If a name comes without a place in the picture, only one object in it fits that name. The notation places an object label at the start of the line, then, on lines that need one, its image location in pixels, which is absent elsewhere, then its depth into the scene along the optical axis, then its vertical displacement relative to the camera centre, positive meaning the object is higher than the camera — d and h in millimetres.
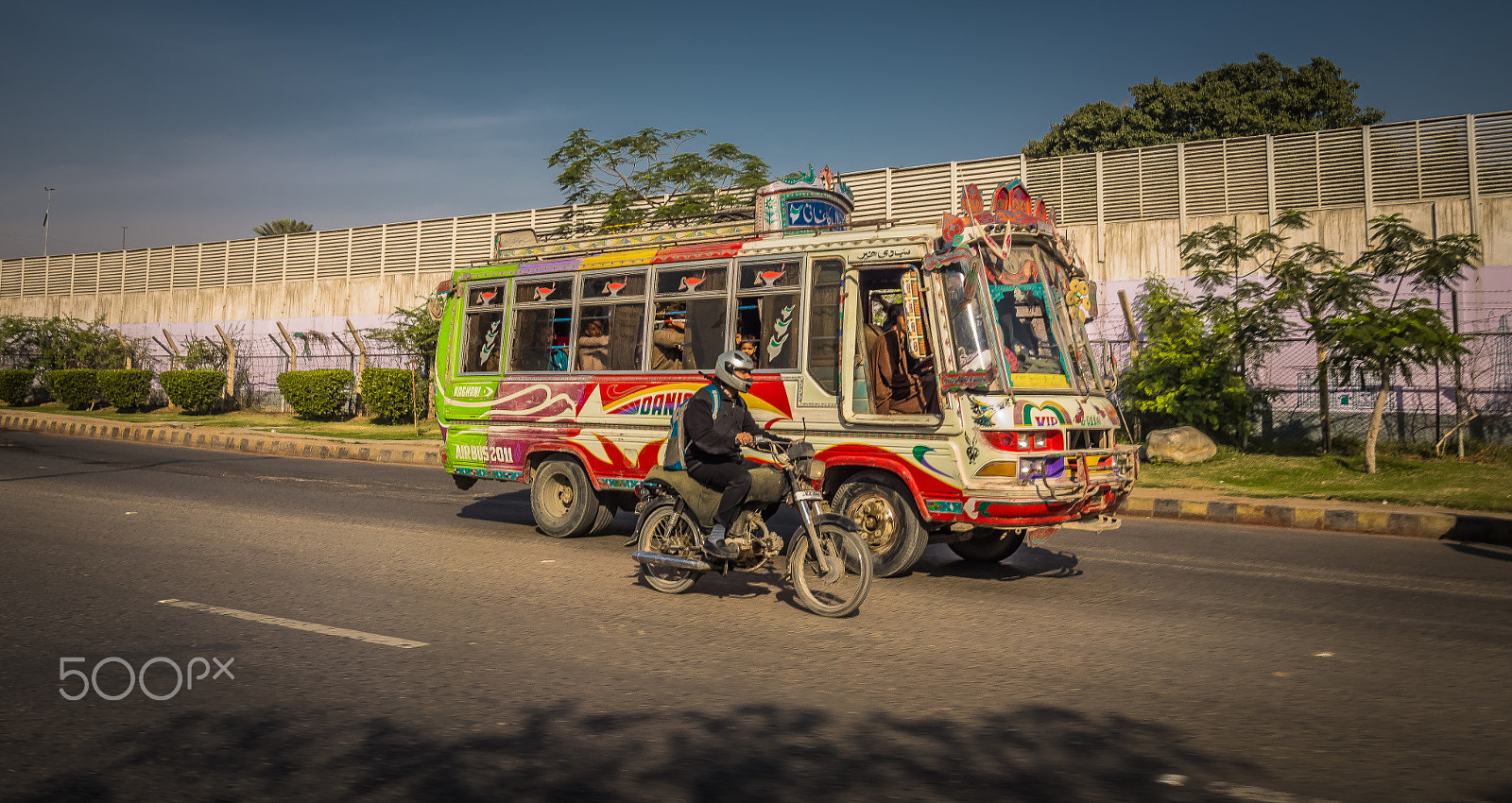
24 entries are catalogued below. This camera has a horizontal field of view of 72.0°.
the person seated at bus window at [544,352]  10328 +996
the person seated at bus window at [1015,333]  7953 +990
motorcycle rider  7008 +126
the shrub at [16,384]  34781 +1940
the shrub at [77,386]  32156 +1780
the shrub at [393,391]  25266 +1407
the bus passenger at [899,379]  8391 +654
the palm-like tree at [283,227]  62094 +13257
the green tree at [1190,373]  16031 +1423
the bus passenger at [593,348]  10008 +1014
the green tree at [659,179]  21141 +5674
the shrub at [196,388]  29984 +1652
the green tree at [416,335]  25688 +2889
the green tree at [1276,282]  14781 +2811
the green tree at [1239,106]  33125 +11605
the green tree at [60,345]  34250 +3342
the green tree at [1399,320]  13727 +1962
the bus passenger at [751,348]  8961 +937
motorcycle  6543 -541
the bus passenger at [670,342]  9484 +1027
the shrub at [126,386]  31203 +1750
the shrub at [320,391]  26812 +1465
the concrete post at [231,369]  30859 +2310
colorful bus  7711 +808
